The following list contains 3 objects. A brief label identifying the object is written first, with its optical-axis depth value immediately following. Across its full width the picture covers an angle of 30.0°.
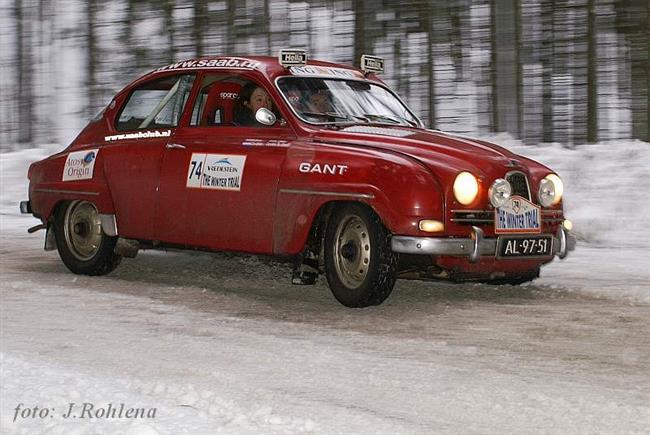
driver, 7.95
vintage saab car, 7.05
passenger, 8.07
